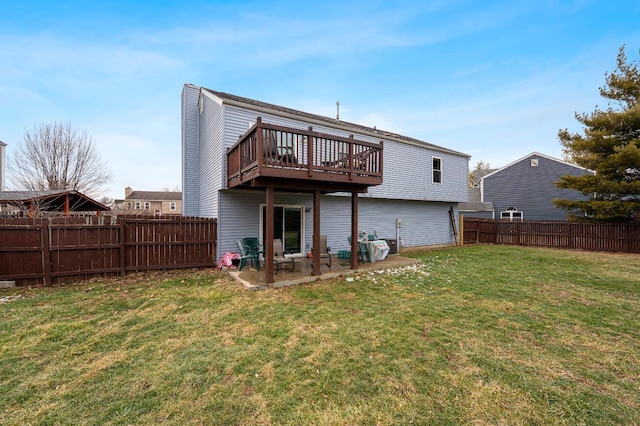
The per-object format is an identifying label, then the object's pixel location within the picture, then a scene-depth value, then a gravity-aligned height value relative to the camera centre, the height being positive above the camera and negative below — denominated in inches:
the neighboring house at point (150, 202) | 1631.4 +89.6
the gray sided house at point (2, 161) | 624.1 +140.8
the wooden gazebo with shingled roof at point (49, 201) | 403.7 +28.1
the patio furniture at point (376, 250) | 360.2 -53.0
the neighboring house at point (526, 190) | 708.7 +66.8
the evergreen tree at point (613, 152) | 480.1 +114.9
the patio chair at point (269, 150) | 232.8 +60.1
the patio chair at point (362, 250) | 354.5 -52.5
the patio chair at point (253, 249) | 309.2 -43.5
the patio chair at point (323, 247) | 370.9 -48.8
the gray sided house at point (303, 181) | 256.8 +41.8
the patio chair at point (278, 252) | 299.4 -47.6
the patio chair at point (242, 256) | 306.5 -51.0
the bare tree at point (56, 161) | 667.4 +156.3
